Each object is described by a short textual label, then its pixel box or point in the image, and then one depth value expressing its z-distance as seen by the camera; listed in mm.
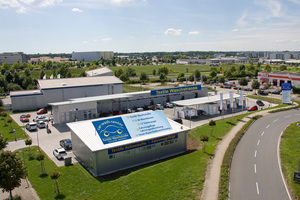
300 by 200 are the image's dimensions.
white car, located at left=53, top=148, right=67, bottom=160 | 23822
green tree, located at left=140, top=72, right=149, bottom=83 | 85250
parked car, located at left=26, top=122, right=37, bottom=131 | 33281
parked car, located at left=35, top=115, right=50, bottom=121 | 38150
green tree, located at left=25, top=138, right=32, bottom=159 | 24859
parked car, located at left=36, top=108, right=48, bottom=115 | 43531
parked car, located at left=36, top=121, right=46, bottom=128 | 34719
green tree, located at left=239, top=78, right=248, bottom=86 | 67369
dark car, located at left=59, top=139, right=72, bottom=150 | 26344
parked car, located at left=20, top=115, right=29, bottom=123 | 37984
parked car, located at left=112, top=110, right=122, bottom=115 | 42044
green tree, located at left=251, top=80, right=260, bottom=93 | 59375
